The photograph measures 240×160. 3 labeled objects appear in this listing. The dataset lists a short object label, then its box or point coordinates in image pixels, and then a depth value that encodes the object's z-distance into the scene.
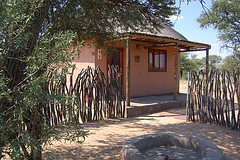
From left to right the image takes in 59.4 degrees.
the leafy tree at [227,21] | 15.20
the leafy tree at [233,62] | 18.03
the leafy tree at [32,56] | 1.64
